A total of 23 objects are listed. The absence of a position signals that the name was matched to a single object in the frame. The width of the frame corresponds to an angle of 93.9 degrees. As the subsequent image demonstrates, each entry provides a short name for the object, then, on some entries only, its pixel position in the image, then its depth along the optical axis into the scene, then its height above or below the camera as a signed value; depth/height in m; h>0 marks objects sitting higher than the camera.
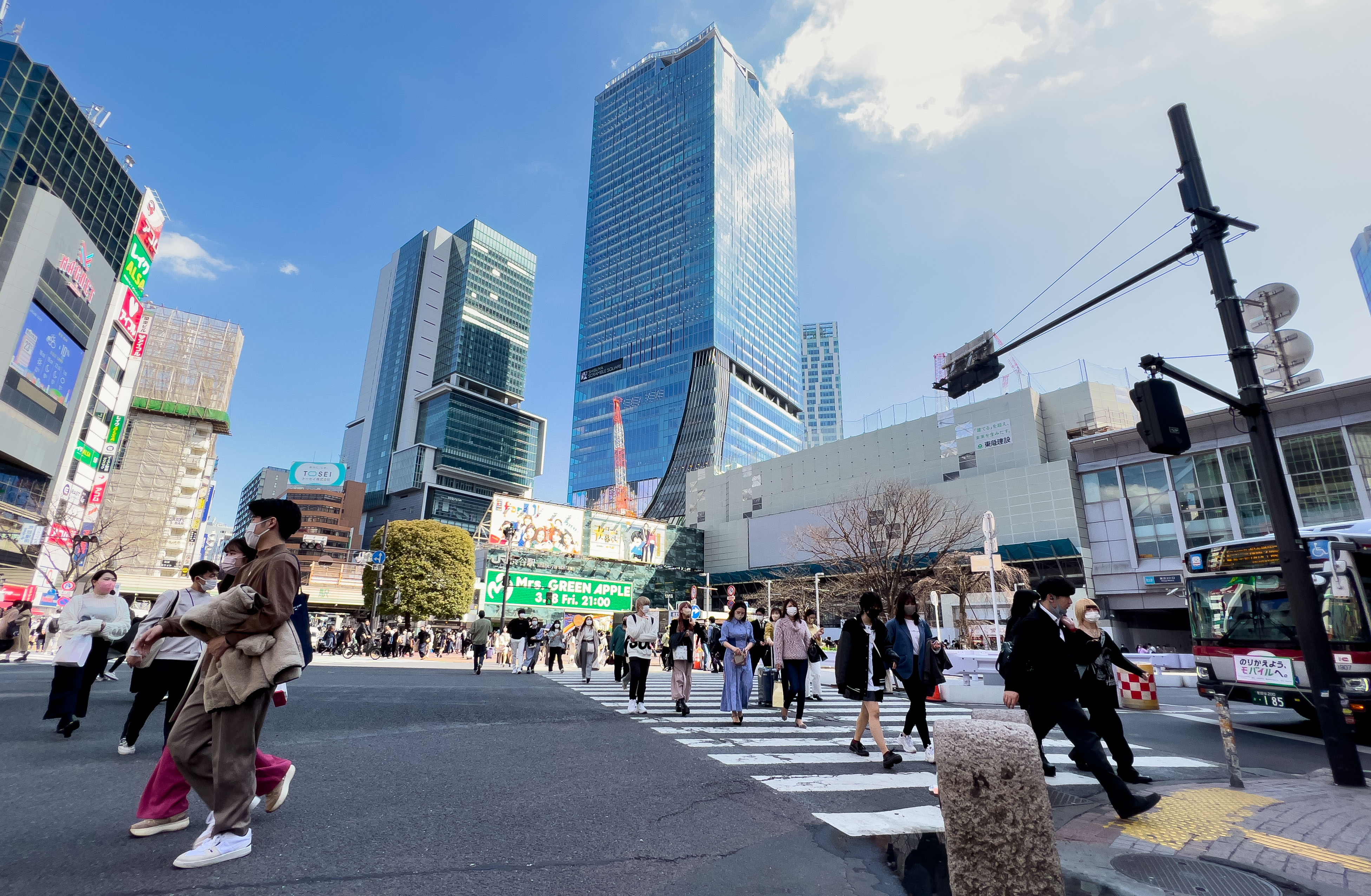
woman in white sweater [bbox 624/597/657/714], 10.02 -0.39
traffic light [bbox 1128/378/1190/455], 6.45 +2.07
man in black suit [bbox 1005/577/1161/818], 4.61 -0.38
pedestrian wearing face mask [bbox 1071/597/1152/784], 5.41 -0.68
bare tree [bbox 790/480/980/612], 26.78 +4.37
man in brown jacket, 3.12 -0.58
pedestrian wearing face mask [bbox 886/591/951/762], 6.70 -0.40
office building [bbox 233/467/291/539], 154.88 +32.25
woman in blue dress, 9.13 -0.51
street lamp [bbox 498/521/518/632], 31.77 +4.09
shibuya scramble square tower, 101.56 +57.80
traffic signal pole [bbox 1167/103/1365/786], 5.60 +1.40
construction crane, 104.44 +24.49
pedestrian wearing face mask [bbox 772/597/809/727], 9.02 -0.30
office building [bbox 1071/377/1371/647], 34.34 +7.87
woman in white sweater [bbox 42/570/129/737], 6.35 -0.16
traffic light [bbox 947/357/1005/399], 7.64 +2.91
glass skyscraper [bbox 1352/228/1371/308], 61.72 +35.69
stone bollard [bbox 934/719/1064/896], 2.60 -0.75
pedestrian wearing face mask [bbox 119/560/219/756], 5.55 -0.44
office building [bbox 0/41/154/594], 35.56 +18.63
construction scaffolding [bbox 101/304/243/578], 63.88 +18.94
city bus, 8.06 +0.17
